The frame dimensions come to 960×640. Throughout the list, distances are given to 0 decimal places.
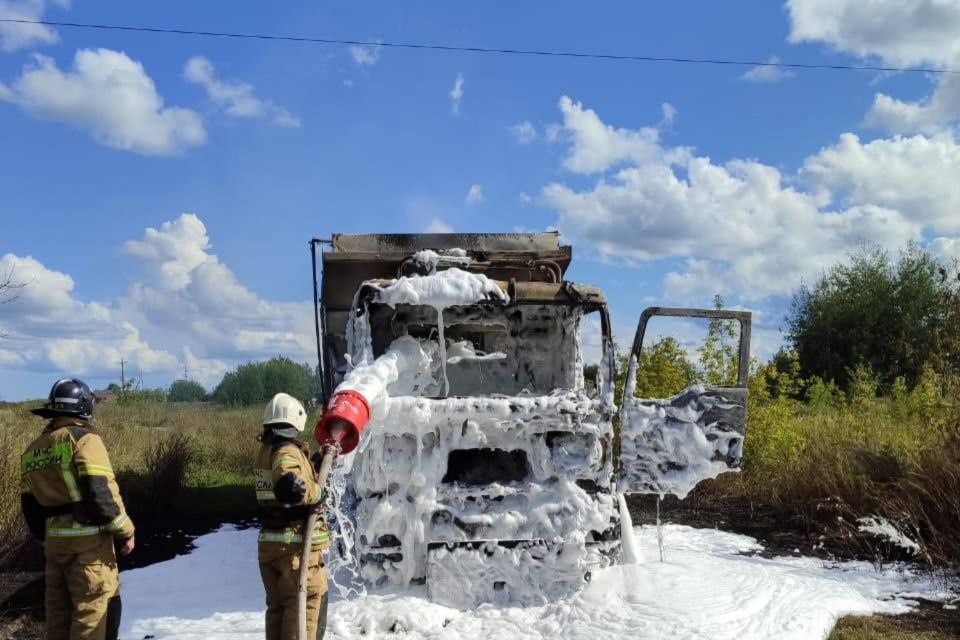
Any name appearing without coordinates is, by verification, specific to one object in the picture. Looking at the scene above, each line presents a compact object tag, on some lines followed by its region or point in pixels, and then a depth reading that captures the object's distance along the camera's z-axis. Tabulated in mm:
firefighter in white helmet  4043
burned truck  4840
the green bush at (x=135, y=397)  20938
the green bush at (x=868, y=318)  24016
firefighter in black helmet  4250
